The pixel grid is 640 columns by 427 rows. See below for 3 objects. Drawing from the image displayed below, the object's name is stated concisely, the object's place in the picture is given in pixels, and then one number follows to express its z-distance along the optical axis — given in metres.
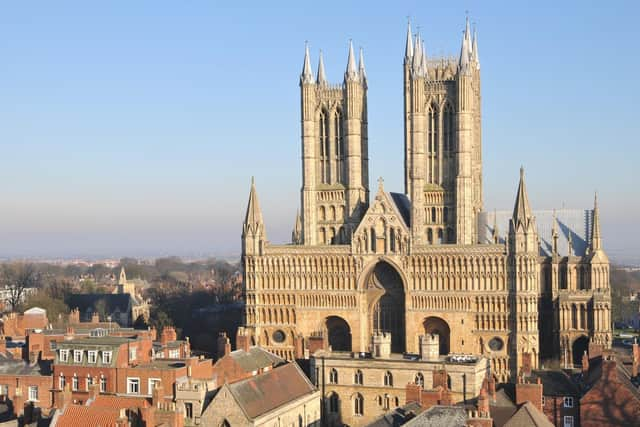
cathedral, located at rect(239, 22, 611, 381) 97.88
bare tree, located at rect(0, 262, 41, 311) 164.50
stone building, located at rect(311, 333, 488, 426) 73.62
